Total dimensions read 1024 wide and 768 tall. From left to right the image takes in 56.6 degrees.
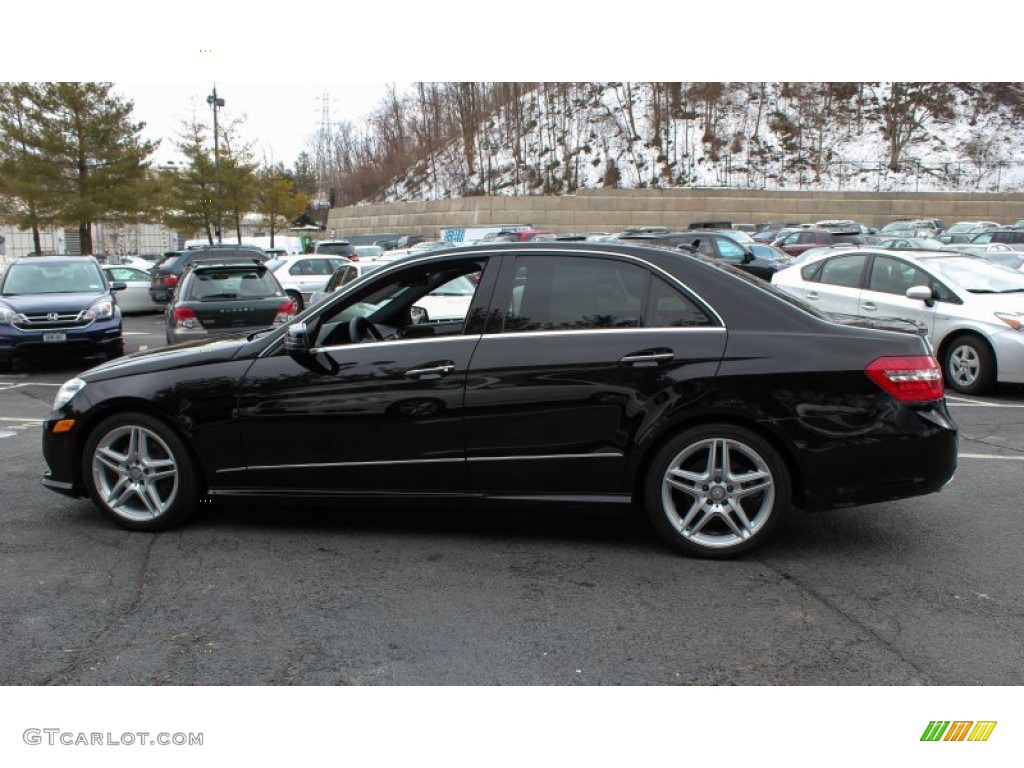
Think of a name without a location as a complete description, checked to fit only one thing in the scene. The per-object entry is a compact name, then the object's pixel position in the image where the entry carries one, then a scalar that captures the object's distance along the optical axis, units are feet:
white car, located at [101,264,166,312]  76.23
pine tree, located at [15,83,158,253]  123.85
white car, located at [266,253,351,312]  71.46
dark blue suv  41.86
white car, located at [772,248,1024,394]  33.47
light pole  138.62
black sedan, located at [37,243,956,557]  15.76
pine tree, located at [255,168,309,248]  172.04
